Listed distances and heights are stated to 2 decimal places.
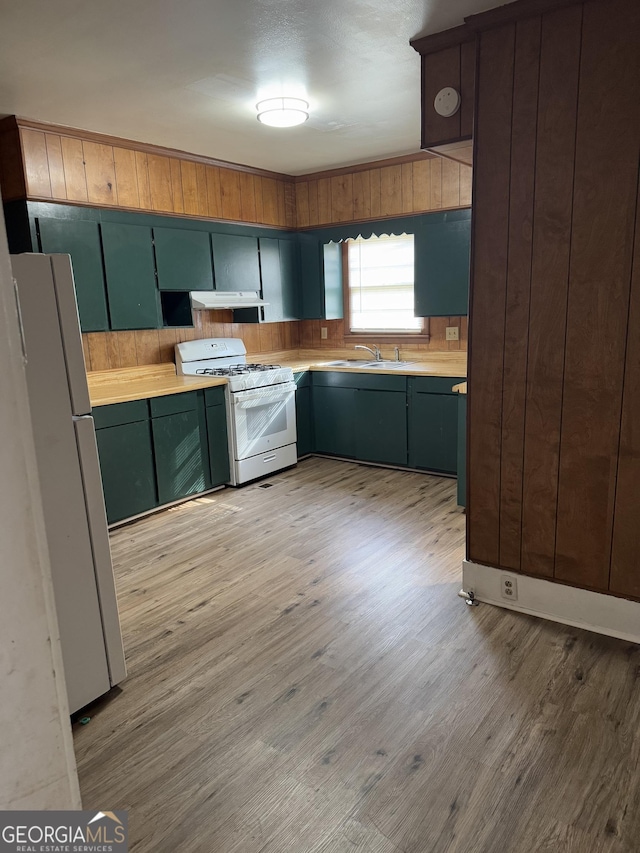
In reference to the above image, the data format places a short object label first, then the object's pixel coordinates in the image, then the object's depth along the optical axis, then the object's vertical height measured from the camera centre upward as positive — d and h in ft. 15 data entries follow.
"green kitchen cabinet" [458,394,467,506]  12.62 -3.36
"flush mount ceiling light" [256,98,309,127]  11.26 +3.63
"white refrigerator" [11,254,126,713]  6.31 -1.84
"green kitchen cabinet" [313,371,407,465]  15.85 -3.21
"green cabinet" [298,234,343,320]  18.17 +0.66
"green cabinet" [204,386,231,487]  14.42 -3.17
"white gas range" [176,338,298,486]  14.84 -2.62
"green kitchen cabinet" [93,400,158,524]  12.13 -3.11
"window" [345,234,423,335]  17.28 +0.37
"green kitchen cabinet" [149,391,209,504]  13.26 -3.19
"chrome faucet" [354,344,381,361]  17.94 -1.60
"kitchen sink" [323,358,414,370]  16.92 -1.89
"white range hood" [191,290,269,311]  15.26 +0.13
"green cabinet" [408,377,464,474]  14.87 -3.22
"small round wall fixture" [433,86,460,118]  8.58 +2.77
